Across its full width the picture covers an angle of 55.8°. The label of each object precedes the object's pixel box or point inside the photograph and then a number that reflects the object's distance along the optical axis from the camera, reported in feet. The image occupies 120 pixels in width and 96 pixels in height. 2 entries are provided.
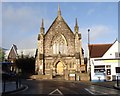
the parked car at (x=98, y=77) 56.46
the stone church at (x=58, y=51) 79.52
